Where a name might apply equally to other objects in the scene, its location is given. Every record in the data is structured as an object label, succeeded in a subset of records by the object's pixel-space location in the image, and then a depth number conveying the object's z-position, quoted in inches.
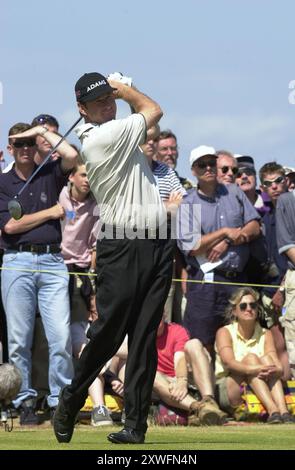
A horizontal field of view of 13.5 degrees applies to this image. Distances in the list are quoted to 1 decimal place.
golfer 350.9
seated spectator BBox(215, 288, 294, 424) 524.1
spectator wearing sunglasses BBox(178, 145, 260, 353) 530.3
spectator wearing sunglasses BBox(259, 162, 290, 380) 554.9
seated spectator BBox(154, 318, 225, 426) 505.0
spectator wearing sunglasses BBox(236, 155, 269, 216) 578.5
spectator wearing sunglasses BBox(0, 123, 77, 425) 491.5
